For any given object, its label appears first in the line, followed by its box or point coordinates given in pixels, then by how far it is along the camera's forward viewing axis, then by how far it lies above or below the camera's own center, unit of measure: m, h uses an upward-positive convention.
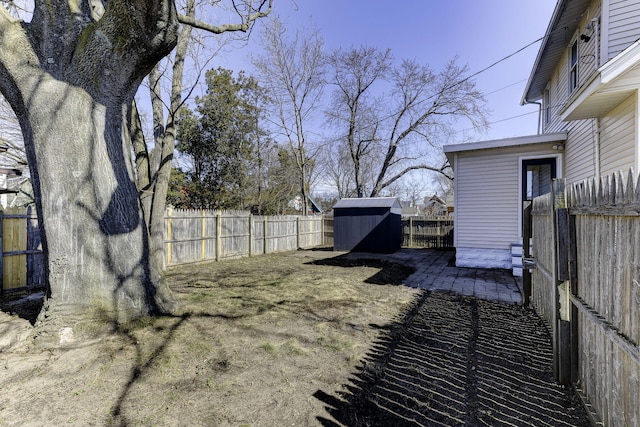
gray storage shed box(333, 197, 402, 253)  12.12 -0.33
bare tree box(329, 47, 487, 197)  17.25 +6.75
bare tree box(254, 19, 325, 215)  15.64 +7.72
